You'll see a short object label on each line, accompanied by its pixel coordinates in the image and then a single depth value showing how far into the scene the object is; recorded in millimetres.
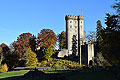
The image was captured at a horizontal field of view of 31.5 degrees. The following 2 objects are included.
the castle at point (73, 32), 73938
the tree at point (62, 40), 93438
